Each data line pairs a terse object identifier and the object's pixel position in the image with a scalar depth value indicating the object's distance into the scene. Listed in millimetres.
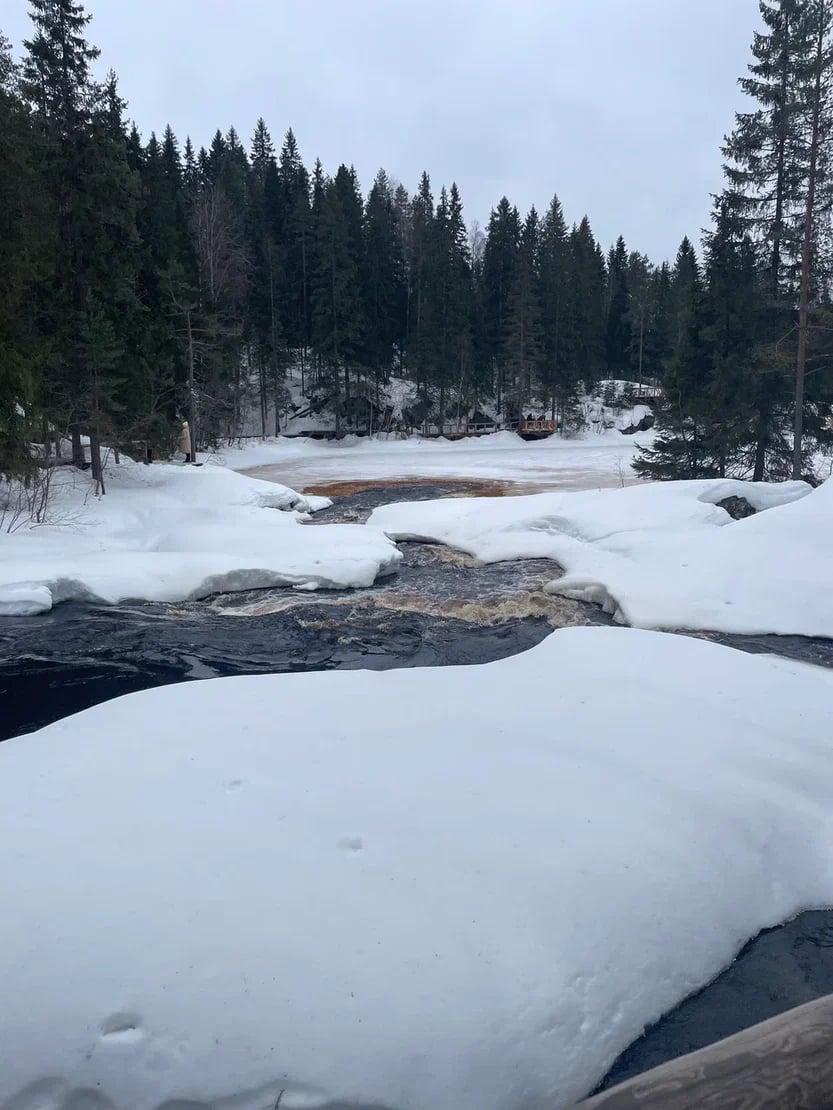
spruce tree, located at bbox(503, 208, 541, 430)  45500
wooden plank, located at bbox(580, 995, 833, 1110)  1982
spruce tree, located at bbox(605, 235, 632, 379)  65062
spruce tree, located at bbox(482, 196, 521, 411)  52281
